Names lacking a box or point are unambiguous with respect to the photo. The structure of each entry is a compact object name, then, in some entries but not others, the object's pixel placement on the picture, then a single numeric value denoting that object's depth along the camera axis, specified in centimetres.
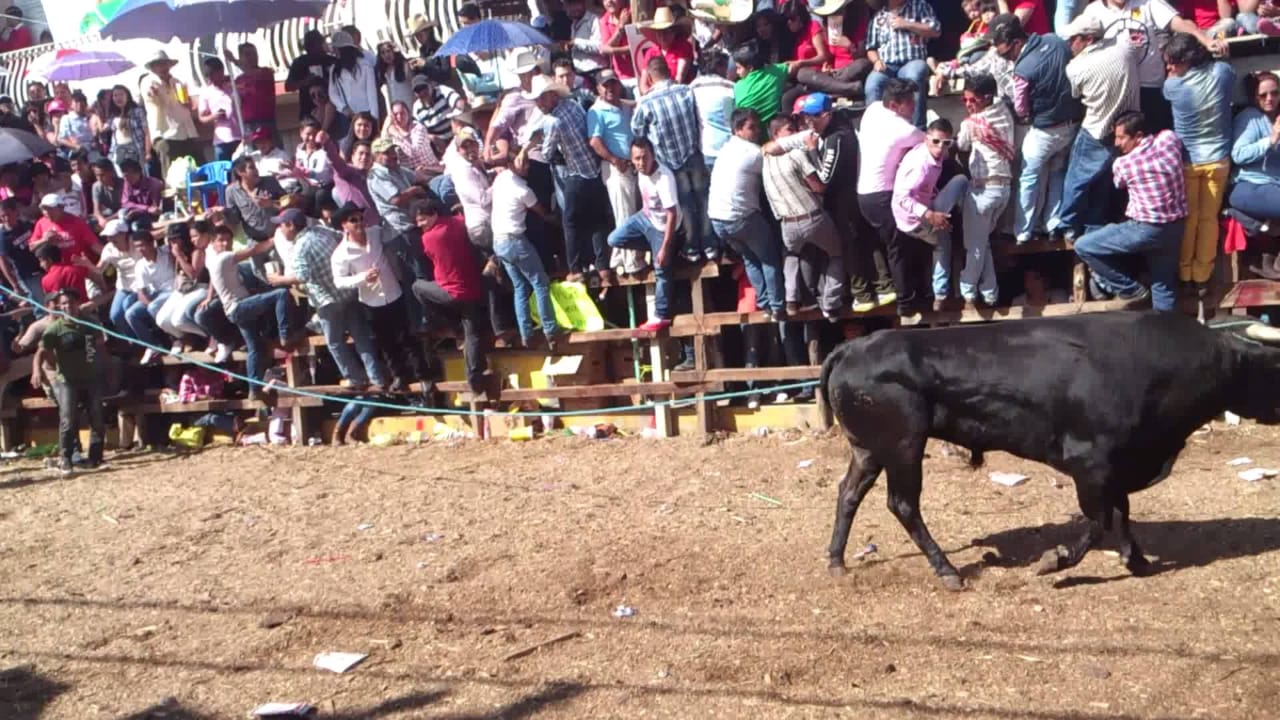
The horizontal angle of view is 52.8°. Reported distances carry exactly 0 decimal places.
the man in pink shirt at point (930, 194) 1030
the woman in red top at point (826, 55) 1165
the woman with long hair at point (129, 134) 1692
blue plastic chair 1559
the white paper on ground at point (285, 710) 654
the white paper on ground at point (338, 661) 712
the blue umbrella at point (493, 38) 1322
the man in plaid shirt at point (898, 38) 1121
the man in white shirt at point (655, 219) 1149
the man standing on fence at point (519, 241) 1208
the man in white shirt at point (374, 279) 1291
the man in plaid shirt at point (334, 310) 1309
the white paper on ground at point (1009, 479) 959
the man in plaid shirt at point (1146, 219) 970
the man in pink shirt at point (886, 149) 1045
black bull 711
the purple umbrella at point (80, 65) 1698
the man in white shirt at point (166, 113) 1628
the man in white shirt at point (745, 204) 1104
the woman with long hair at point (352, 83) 1502
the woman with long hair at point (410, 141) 1367
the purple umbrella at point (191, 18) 1452
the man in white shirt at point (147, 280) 1482
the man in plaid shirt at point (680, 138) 1147
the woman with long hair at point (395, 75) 1482
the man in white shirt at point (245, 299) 1384
